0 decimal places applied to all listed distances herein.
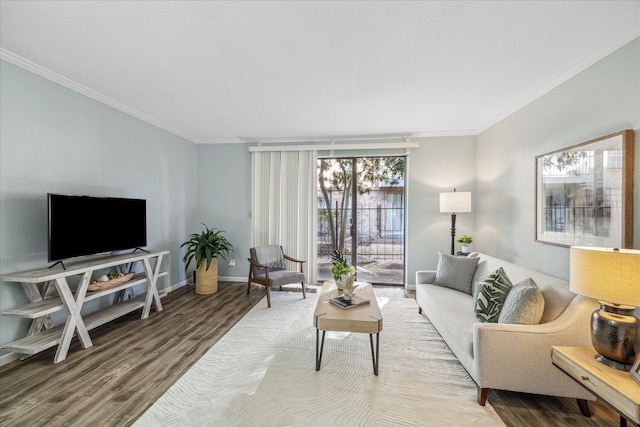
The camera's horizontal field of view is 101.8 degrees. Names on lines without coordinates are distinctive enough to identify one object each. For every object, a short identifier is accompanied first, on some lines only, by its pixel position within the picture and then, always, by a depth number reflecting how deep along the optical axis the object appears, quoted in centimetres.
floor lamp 373
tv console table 212
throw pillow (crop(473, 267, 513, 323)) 209
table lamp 134
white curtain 464
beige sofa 171
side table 119
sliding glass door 464
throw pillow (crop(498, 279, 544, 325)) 185
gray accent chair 371
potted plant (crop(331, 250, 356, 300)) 253
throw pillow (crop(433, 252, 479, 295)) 304
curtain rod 430
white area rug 170
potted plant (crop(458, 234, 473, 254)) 373
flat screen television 237
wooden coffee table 209
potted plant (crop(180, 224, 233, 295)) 409
